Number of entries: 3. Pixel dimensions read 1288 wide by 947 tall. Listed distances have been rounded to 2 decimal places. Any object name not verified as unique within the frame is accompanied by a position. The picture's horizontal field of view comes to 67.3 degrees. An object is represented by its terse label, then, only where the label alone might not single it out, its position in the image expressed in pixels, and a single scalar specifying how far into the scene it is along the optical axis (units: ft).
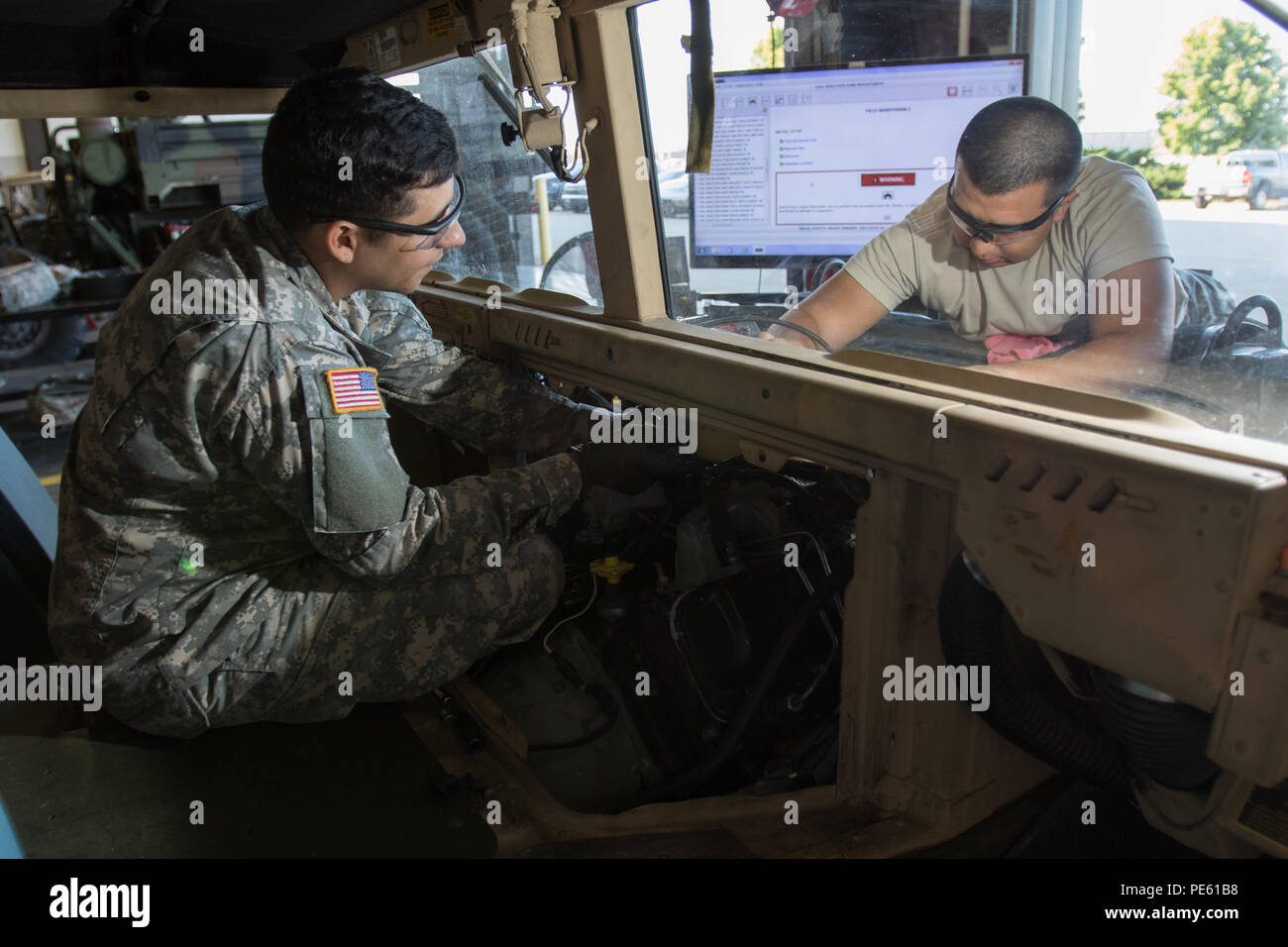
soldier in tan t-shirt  5.07
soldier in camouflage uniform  5.97
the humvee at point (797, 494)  3.93
